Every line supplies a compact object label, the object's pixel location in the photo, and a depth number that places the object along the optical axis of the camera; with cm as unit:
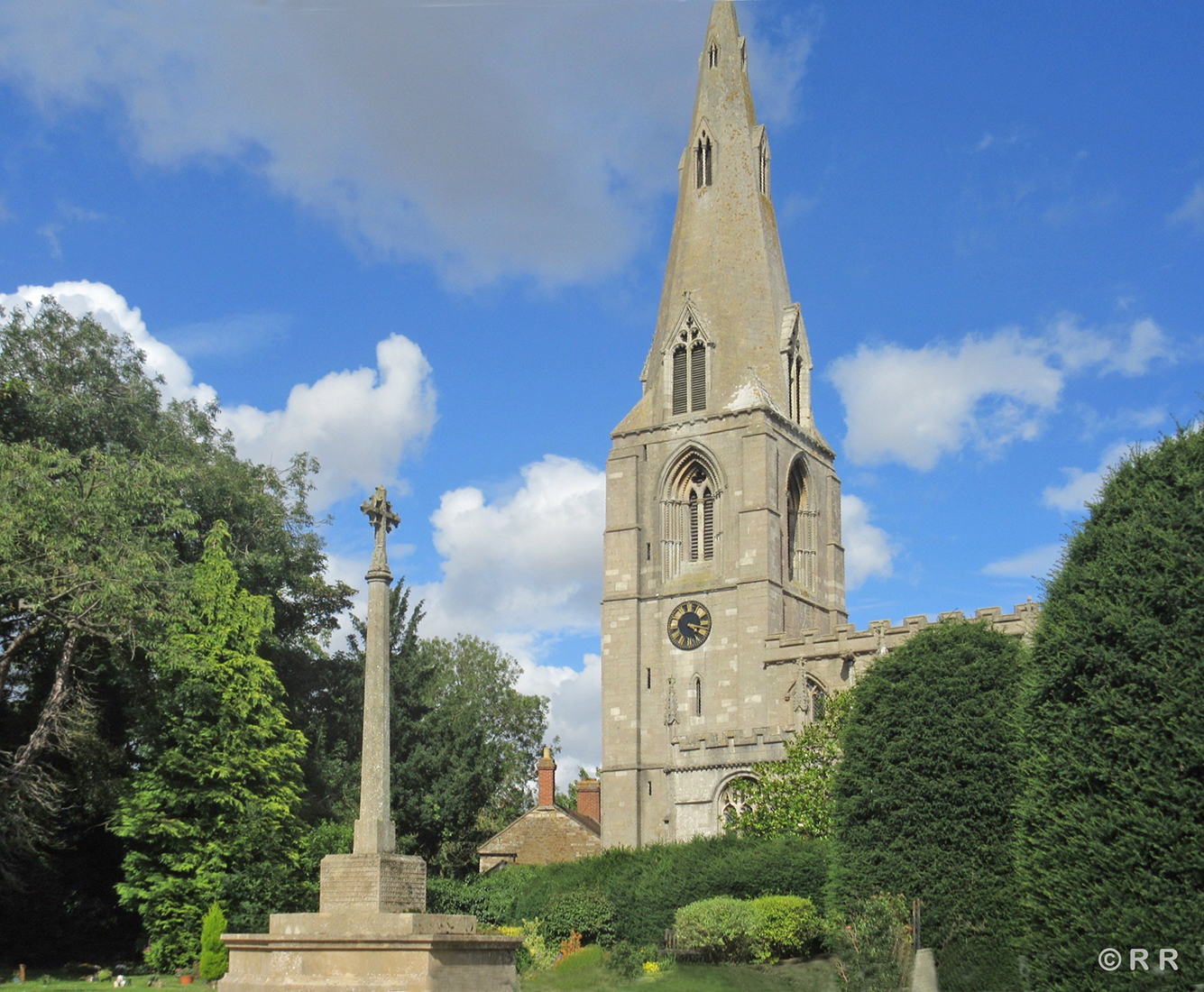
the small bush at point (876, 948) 2125
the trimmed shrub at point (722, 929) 3041
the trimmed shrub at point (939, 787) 2498
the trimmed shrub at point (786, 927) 3039
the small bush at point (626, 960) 3141
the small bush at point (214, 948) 2991
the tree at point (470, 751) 4772
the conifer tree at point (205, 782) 3297
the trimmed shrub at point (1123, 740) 1517
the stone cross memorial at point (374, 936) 1714
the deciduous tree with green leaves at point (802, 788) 3888
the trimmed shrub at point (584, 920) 3581
